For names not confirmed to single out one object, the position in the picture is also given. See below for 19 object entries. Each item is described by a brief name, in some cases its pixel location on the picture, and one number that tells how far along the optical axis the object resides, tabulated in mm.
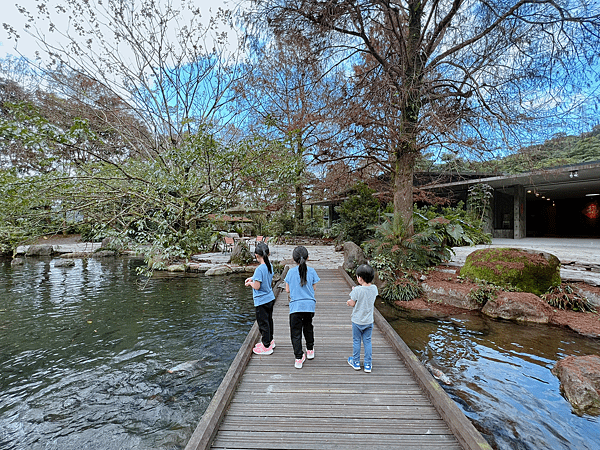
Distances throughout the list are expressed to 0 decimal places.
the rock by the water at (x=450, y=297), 6633
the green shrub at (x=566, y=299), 5906
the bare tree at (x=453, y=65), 6191
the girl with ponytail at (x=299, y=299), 3186
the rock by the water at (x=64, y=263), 12539
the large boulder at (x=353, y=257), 9531
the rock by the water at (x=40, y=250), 15539
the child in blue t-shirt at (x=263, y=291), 3395
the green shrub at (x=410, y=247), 8305
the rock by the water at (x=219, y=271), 10715
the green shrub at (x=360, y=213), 12867
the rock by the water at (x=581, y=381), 3411
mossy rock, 6453
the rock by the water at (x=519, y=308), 5793
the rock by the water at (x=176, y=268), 11266
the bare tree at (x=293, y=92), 7152
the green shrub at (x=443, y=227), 9062
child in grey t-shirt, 3045
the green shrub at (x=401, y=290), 7402
